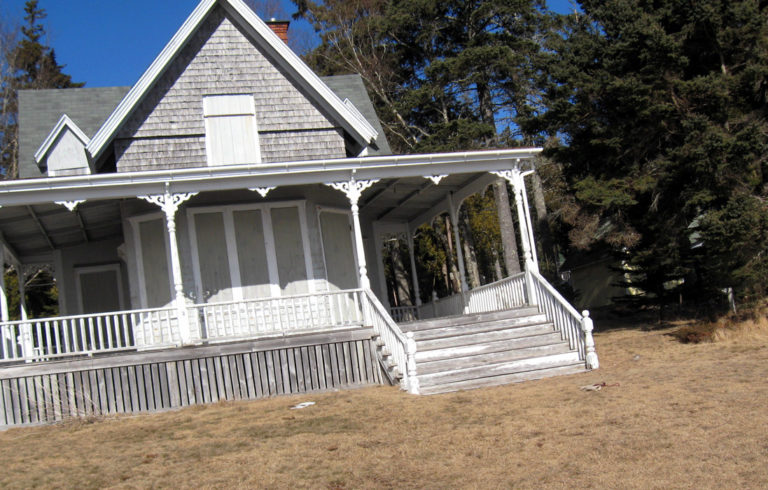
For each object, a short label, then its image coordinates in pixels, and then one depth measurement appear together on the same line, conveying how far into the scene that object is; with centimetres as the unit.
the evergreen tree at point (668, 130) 1499
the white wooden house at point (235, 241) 1248
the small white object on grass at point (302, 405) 1125
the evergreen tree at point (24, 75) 3192
